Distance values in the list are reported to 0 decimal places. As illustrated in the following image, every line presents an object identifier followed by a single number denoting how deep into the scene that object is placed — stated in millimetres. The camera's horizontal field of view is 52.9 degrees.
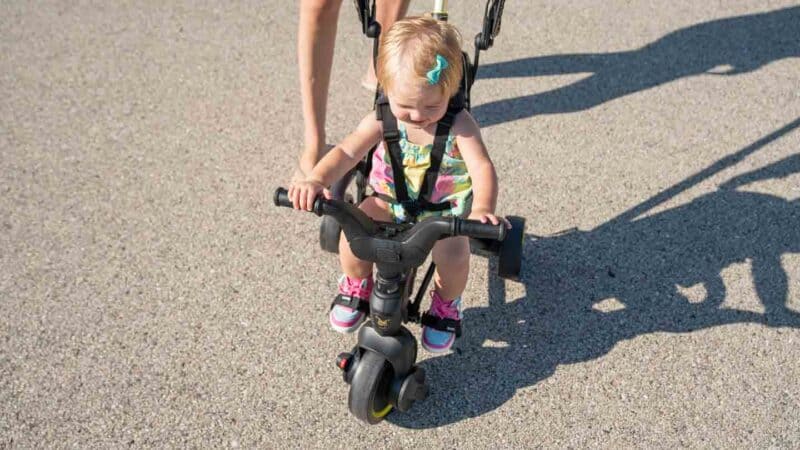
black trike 2361
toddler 2410
